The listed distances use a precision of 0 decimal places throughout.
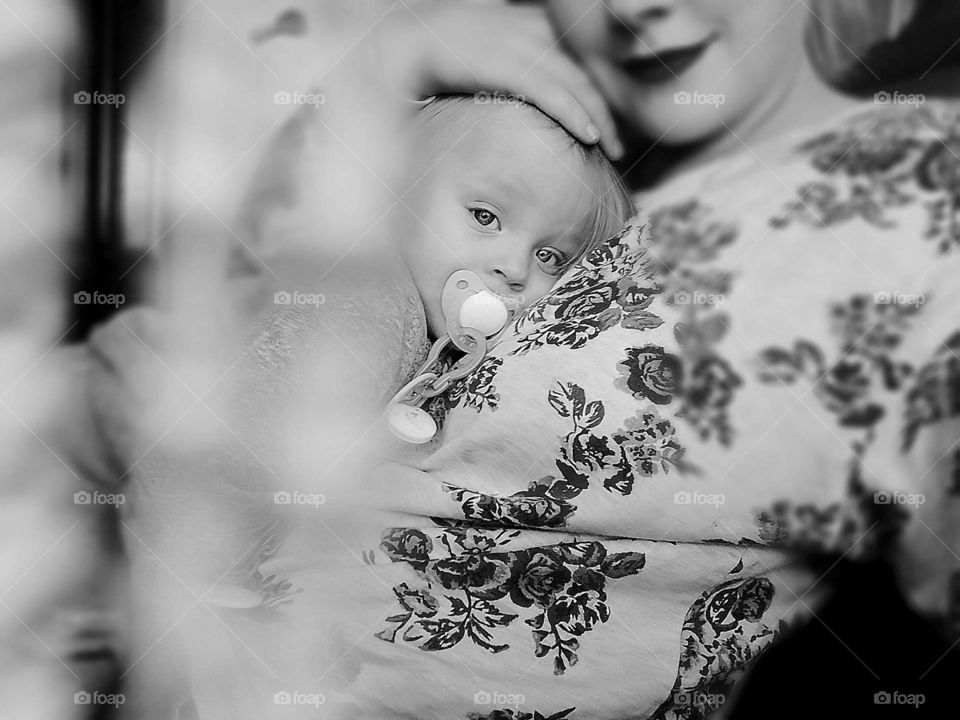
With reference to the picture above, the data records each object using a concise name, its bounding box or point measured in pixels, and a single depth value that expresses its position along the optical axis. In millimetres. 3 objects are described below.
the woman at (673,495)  848
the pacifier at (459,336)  928
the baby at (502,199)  942
